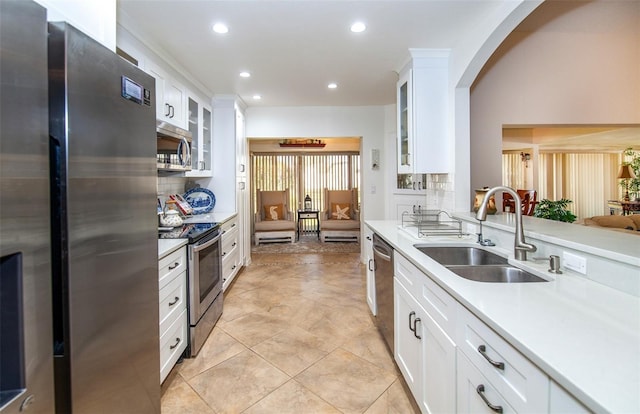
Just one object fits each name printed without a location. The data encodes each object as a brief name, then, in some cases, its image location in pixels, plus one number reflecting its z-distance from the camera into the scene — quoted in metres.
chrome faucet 1.57
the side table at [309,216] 7.42
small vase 2.55
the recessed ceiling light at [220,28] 2.35
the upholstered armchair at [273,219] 6.55
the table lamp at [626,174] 7.18
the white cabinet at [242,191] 4.39
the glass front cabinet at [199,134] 3.56
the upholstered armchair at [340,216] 6.58
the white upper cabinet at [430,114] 2.84
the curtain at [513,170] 7.55
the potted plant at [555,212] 3.30
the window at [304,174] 7.83
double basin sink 1.55
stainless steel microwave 2.55
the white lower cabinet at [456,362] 0.79
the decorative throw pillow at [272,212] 6.86
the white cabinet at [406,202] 4.51
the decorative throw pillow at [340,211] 6.95
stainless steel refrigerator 0.69
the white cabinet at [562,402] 0.67
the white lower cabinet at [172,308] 1.90
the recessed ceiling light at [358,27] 2.34
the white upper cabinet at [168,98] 2.67
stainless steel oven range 2.31
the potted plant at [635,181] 5.80
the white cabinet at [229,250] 3.43
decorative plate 3.89
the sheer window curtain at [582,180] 8.77
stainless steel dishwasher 2.16
